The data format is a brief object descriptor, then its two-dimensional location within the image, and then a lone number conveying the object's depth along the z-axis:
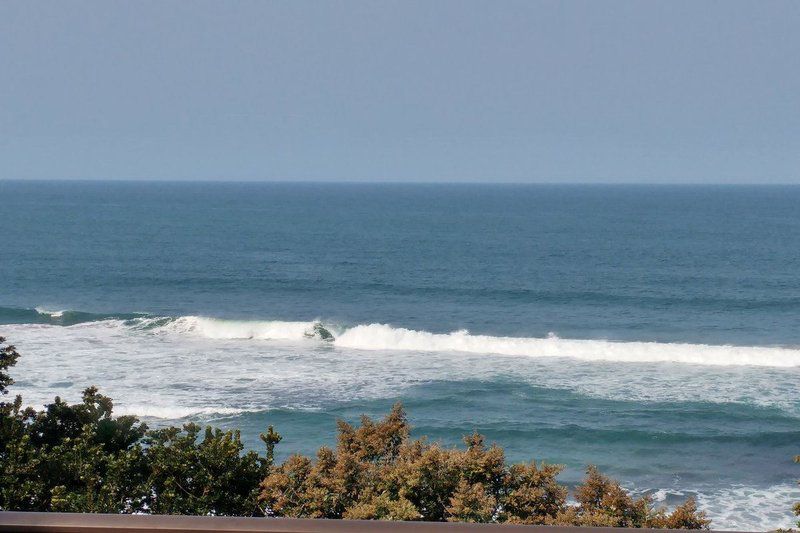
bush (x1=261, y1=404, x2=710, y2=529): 20.25
